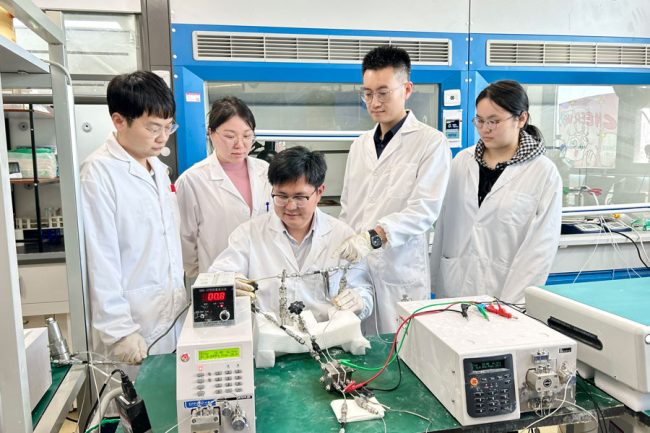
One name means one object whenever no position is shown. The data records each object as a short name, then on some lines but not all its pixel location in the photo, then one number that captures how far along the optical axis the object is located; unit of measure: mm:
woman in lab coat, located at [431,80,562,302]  1849
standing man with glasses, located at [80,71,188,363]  1486
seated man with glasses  1604
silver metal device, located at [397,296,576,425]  1016
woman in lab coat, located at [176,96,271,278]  2031
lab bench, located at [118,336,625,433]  1043
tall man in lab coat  1881
